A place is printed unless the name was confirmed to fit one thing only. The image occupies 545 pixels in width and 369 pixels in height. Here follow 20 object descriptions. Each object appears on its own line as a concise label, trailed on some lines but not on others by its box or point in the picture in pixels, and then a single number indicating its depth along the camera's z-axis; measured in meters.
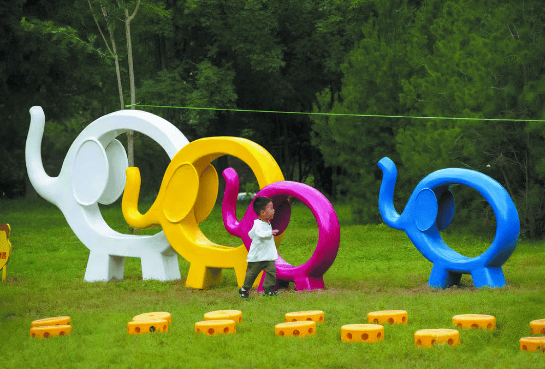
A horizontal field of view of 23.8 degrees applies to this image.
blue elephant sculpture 16.89
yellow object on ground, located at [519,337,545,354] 10.76
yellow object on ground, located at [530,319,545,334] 11.88
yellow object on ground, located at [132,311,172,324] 13.20
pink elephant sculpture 16.92
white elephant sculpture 20.52
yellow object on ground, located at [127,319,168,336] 12.65
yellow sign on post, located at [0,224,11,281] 21.57
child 16.40
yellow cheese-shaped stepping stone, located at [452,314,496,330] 12.19
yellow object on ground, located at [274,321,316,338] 12.01
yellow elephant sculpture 18.60
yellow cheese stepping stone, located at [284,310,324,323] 13.03
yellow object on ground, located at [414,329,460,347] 11.08
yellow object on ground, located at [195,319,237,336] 12.30
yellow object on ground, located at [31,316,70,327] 13.38
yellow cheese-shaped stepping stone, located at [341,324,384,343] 11.49
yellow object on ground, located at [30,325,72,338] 12.74
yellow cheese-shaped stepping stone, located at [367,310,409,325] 12.86
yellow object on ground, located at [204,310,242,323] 13.20
